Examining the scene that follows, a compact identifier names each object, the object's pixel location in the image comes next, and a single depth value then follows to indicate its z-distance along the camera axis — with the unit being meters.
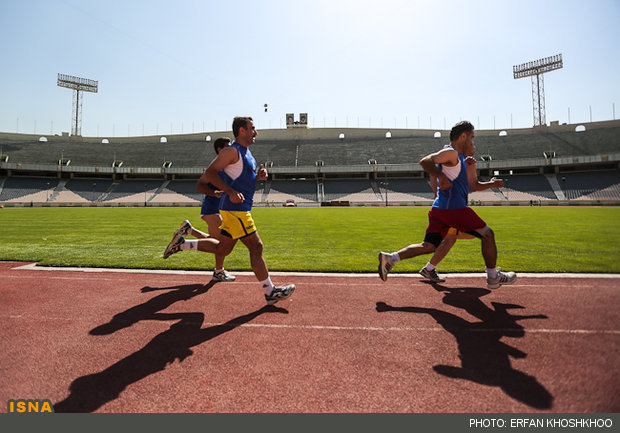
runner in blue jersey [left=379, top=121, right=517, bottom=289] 4.22
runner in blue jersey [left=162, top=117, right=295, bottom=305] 3.72
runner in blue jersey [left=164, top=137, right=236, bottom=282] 4.80
